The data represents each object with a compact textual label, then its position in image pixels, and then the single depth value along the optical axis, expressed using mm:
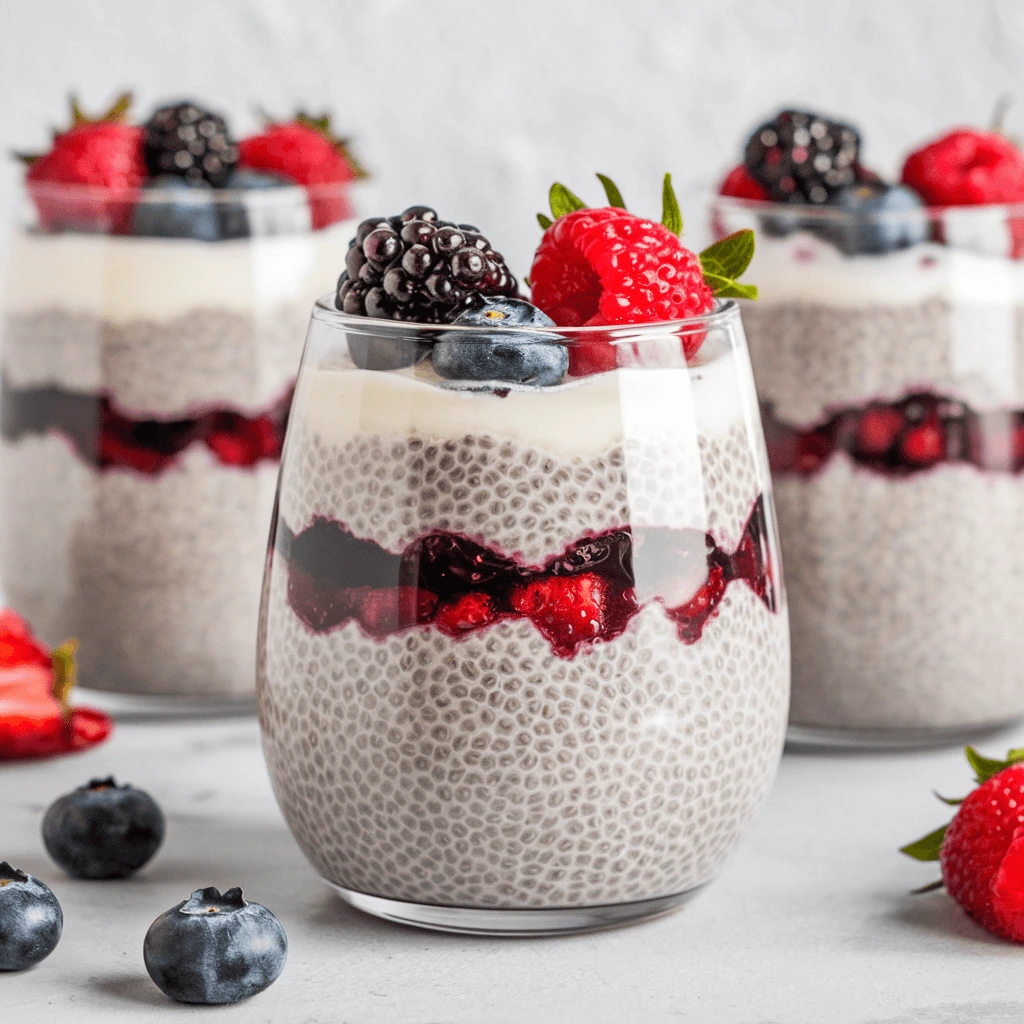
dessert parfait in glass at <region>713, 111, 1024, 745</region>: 611
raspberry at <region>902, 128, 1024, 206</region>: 618
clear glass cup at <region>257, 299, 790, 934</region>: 517
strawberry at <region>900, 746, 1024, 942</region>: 527
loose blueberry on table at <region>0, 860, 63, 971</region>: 519
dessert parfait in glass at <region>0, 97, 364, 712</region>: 633
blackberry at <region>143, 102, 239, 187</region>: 637
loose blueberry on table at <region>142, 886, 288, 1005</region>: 508
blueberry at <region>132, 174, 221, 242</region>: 632
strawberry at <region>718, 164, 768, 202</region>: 632
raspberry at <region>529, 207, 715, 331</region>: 521
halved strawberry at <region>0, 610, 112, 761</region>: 622
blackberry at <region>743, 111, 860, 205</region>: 619
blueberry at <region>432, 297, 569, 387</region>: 514
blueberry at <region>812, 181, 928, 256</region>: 610
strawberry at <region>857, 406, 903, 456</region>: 612
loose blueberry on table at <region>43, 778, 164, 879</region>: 557
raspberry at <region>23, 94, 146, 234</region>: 633
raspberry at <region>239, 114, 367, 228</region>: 652
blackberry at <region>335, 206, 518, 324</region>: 522
